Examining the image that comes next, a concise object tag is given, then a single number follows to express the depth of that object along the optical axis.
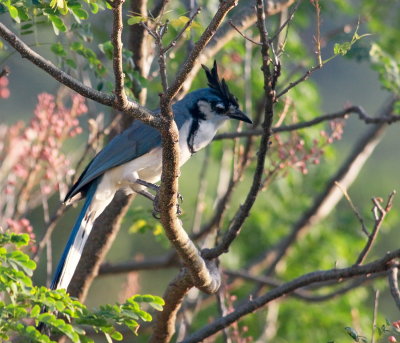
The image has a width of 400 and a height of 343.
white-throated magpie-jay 8.45
